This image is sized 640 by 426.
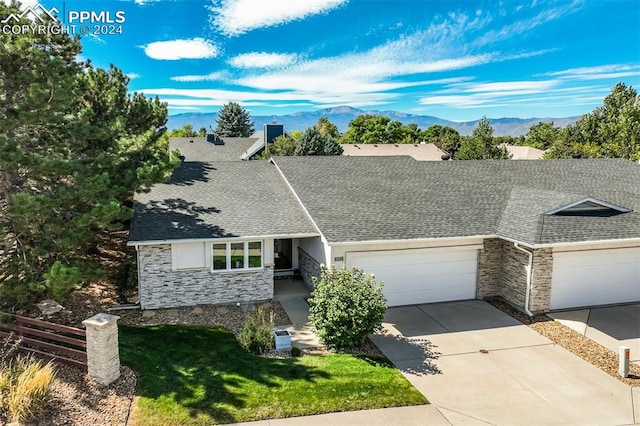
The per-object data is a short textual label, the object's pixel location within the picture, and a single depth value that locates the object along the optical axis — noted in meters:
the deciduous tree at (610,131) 36.47
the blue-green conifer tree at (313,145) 43.62
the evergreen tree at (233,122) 77.25
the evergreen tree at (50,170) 10.79
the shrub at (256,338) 11.15
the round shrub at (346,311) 10.90
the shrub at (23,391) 7.72
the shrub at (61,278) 10.60
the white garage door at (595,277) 14.12
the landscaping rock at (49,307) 12.98
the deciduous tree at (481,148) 42.16
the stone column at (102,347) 8.88
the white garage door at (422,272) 14.30
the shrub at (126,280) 14.85
